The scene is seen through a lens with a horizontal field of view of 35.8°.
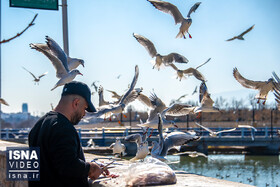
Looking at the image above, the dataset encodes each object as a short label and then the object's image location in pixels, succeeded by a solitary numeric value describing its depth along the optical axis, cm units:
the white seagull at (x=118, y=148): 733
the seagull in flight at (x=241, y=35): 911
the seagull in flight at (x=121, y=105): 581
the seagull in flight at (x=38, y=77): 904
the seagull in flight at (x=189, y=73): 837
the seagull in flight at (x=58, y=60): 532
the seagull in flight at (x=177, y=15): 744
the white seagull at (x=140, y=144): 566
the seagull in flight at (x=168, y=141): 500
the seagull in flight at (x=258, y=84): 785
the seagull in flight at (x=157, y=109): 656
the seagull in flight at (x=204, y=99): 730
